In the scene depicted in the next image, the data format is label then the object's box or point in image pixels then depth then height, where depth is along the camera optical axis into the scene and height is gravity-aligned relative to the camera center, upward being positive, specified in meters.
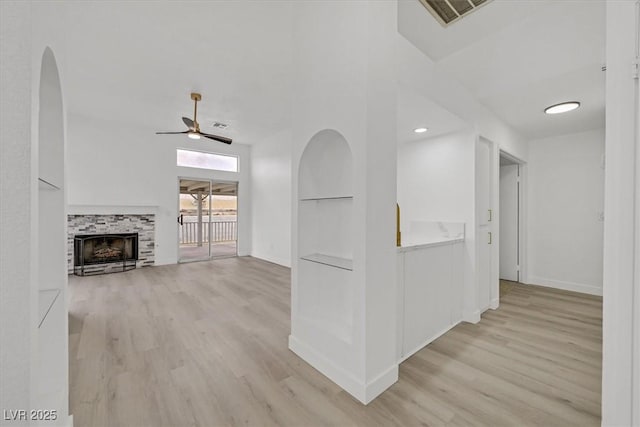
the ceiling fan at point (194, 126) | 3.98 +1.34
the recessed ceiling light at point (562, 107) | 3.20 +1.34
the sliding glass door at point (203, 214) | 6.81 -0.07
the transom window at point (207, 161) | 6.33 +1.31
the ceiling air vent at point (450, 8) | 1.88 +1.52
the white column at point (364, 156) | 1.66 +0.37
